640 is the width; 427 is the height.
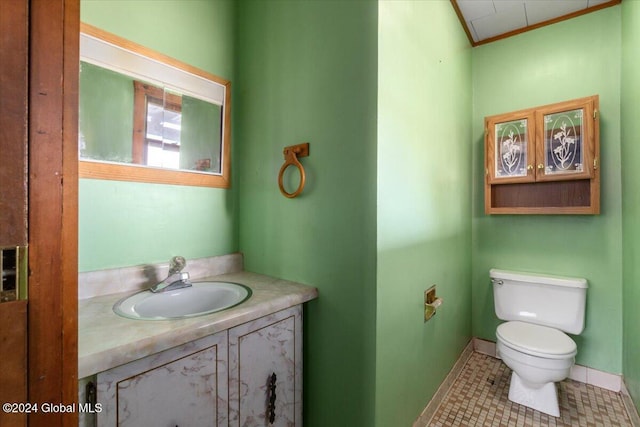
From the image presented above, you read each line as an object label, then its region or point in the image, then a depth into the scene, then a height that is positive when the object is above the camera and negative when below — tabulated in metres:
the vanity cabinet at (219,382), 0.73 -0.52
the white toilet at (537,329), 1.50 -0.71
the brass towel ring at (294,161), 1.25 +0.25
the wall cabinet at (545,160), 1.74 +0.38
